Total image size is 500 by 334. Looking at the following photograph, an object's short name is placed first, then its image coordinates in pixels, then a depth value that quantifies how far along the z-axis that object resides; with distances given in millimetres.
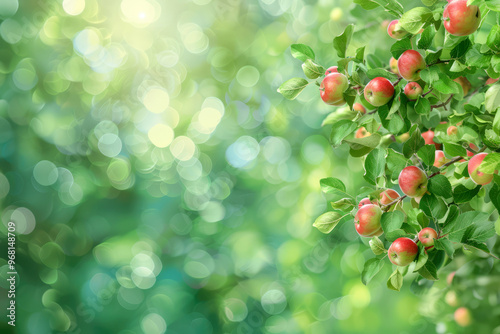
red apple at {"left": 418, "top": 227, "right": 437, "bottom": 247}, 3780
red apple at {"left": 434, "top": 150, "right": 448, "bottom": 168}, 3974
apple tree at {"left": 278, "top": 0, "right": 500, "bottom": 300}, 3749
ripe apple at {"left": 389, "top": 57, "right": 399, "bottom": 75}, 4057
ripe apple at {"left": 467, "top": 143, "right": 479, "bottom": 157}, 3924
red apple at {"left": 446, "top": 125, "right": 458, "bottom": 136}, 3949
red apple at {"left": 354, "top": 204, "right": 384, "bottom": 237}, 3831
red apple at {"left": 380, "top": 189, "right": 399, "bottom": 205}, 3906
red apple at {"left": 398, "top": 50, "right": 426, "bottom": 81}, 3791
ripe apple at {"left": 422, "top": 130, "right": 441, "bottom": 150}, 4081
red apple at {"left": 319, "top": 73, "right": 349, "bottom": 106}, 3831
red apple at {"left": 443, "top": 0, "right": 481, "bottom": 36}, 3710
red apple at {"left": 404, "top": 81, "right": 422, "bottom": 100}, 3830
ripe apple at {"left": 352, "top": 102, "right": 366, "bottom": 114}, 4182
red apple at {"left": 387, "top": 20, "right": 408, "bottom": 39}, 3841
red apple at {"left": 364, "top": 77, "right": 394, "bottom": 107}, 3795
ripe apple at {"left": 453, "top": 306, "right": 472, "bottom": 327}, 5345
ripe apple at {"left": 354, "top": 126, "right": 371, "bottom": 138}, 4113
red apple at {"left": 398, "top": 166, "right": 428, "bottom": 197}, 3810
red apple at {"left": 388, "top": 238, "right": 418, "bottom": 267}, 3748
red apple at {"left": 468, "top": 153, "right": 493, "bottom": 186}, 3766
